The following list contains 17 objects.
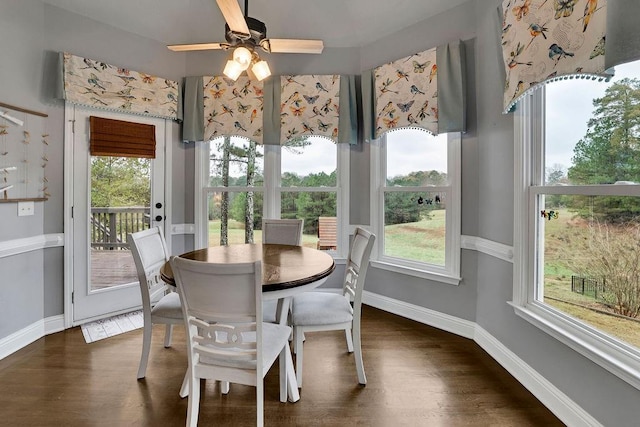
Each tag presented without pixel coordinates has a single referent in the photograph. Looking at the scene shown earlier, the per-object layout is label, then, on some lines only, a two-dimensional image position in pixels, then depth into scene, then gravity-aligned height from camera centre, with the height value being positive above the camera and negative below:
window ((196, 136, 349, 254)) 3.57 +0.26
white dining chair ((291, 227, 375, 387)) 1.98 -0.63
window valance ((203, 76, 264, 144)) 3.46 +1.10
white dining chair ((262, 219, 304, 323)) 3.02 -0.19
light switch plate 2.54 +0.02
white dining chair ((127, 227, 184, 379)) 2.00 -0.54
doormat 2.74 -1.03
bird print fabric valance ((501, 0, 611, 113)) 1.43 +0.86
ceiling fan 1.82 +1.07
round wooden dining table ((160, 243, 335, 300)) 1.64 -0.32
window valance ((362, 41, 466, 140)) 2.70 +1.06
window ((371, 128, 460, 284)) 2.88 +0.08
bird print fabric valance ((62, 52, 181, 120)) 2.81 +1.15
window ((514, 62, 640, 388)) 1.45 -0.02
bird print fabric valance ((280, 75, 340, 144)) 3.35 +1.08
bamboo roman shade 3.00 +0.69
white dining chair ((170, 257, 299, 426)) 1.33 -0.48
